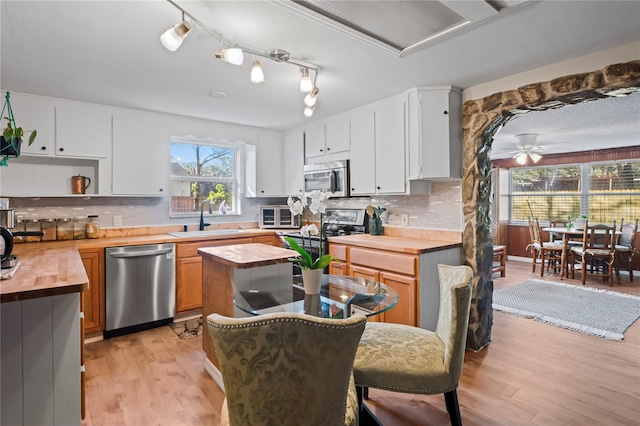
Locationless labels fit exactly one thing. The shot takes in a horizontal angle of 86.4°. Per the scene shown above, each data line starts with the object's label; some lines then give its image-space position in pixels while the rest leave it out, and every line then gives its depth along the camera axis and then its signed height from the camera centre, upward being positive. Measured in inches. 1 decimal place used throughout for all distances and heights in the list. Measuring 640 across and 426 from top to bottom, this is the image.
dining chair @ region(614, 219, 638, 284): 213.6 -21.4
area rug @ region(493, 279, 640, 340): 138.7 -45.2
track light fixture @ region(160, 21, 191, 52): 62.6 +33.4
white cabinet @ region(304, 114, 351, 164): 151.6 +34.1
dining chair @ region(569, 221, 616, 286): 204.8 -24.4
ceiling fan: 197.3 +41.4
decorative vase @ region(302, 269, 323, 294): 73.0 -14.5
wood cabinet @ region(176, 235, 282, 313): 140.7 -25.7
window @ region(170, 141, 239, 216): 167.8 +18.8
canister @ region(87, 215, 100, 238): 136.2 -5.1
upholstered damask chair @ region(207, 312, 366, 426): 39.6 -18.1
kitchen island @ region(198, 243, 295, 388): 86.4 -16.6
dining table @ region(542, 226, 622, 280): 218.7 -19.5
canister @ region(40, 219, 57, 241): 128.6 -5.2
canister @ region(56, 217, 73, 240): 131.3 -5.7
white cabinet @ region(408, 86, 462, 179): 117.2 +28.1
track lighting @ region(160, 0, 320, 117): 63.9 +34.4
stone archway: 105.6 +11.4
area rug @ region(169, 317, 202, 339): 129.5 -45.5
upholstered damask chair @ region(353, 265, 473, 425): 63.4 -28.5
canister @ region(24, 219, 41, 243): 124.6 -4.5
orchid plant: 69.7 -3.5
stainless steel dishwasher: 125.0 -28.1
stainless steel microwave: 150.6 +16.6
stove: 150.3 -5.9
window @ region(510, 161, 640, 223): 242.8 +15.3
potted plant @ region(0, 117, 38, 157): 75.9 +16.7
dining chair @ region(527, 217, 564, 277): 229.1 -25.8
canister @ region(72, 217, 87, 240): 135.0 -5.5
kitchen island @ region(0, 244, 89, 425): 57.9 -24.0
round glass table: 65.7 -18.3
